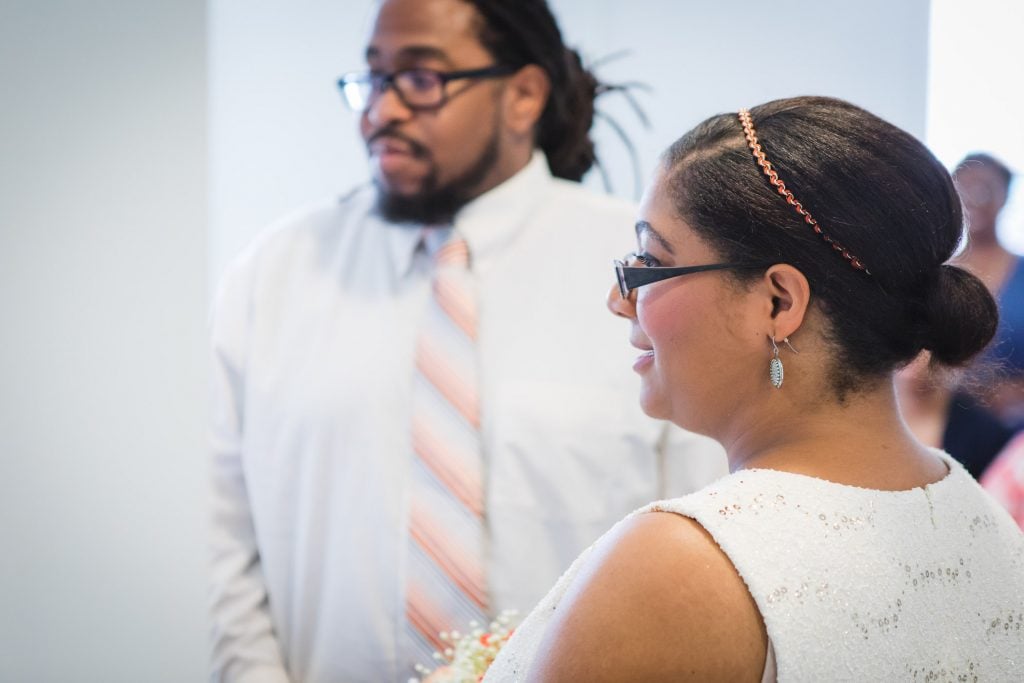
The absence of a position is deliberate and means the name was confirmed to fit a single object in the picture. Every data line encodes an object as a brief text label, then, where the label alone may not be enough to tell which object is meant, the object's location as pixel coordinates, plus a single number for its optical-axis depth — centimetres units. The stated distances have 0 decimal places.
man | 205
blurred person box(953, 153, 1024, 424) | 287
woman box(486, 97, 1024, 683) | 96
